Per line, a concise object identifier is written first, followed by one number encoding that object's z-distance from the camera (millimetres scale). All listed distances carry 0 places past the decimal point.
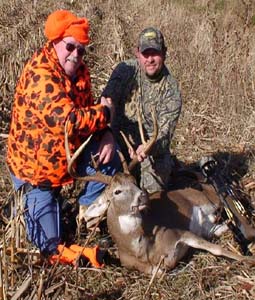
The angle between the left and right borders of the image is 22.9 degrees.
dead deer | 4388
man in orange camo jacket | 4387
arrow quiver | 5012
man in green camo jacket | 5445
